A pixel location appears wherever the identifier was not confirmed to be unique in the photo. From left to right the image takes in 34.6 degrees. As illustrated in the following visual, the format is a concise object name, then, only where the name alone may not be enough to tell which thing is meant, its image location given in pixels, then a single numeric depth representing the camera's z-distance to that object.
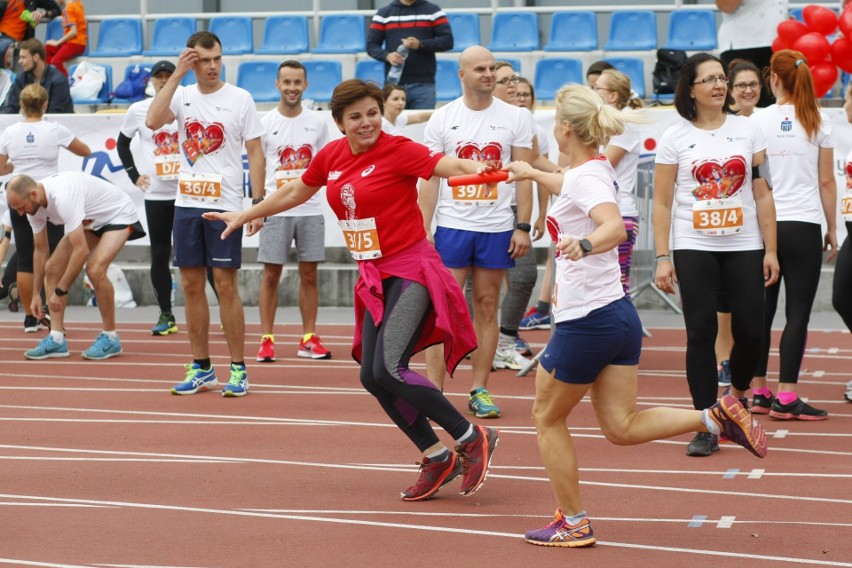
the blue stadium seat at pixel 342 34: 17.53
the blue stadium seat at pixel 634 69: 15.88
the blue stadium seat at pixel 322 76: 16.78
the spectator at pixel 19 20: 17.64
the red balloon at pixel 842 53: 13.30
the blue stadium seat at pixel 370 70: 16.42
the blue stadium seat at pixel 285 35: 17.78
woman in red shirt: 6.08
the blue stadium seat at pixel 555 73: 16.12
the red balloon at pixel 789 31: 13.18
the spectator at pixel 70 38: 17.56
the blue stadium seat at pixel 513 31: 16.97
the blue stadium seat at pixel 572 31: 16.80
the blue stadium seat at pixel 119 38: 18.22
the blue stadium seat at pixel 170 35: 18.06
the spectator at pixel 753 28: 13.35
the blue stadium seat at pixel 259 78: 17.11
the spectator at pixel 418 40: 14.12
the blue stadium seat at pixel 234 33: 18.05
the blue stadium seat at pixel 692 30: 16.28
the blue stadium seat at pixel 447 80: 16.33
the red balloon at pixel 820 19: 13.52
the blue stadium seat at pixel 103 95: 17.22
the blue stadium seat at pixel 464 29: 16.95
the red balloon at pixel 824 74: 13.54
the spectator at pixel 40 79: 14.61
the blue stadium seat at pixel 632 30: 16.61
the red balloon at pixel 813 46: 13.27
